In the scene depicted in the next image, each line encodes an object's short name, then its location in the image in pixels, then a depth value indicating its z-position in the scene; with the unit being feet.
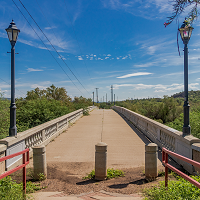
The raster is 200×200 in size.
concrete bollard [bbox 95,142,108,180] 16.08
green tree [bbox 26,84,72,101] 149.89
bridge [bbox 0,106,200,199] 18.04
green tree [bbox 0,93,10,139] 37.02
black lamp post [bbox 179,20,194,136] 20.49
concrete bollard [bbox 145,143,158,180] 15.66
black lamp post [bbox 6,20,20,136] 20.92
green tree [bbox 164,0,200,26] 14.60
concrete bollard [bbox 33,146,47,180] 16.07
